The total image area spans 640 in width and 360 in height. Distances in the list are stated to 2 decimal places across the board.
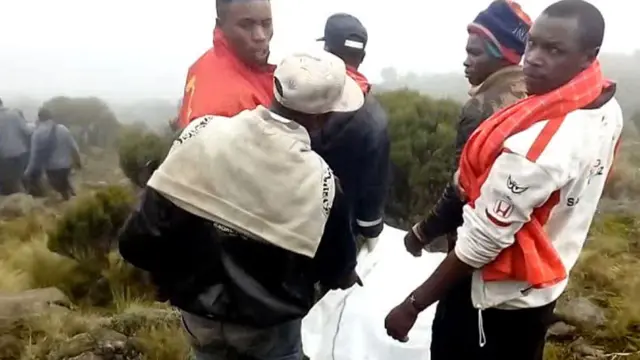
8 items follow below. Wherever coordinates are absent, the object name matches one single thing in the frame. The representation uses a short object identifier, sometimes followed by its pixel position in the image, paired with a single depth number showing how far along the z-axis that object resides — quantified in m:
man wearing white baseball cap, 1.88
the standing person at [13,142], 10.47
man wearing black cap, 2.86
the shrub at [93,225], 5.07
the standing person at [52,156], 10.24
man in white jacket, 1.82
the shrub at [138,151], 7.14
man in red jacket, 2.55
